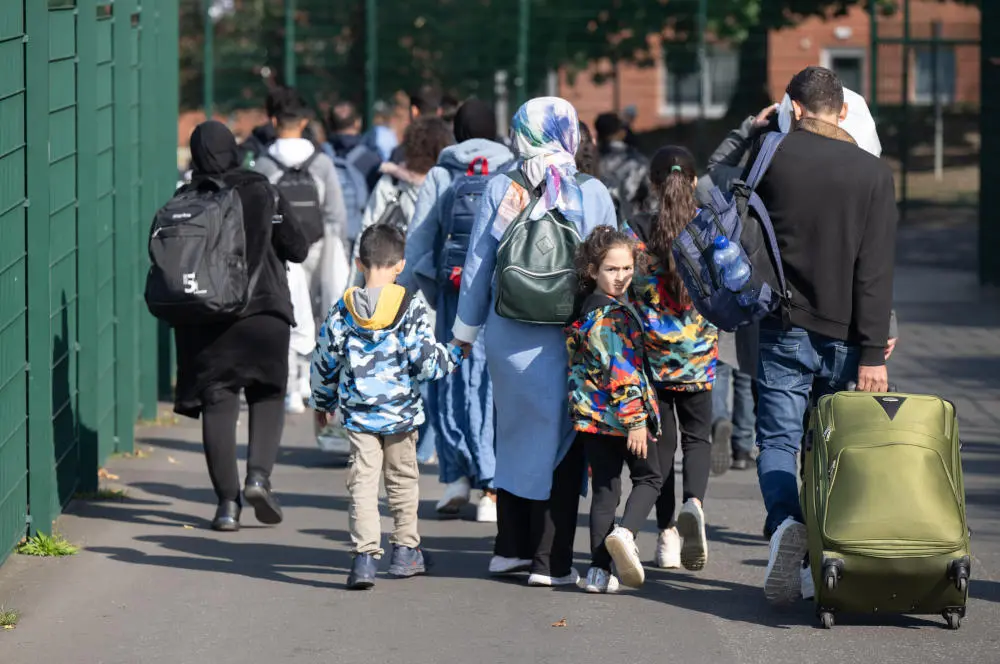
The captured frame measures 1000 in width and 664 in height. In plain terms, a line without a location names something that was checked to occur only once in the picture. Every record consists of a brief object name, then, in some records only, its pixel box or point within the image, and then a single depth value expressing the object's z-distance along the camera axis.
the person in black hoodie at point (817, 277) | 12.74
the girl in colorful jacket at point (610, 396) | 13.20
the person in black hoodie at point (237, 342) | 16.06
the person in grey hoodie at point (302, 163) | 21.17
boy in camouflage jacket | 13.66
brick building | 41.03
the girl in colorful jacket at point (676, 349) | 14.04
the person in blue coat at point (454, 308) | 16.61
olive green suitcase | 11.96
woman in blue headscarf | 13.71
